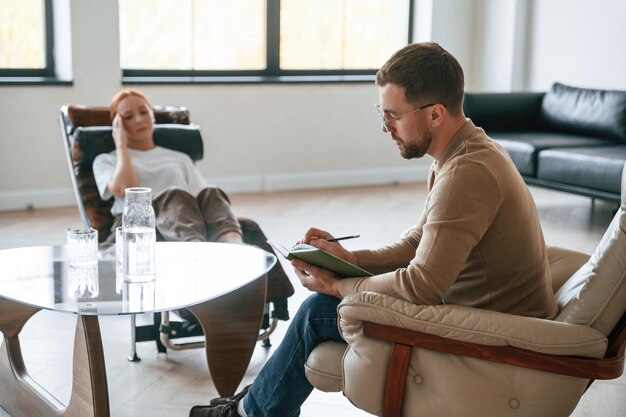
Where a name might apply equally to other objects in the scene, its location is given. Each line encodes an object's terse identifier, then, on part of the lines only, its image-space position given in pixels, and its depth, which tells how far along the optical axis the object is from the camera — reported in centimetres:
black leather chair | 345
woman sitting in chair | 368
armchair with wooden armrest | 207
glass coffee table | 252
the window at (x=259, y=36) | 664
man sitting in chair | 213
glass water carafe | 281
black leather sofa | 560
